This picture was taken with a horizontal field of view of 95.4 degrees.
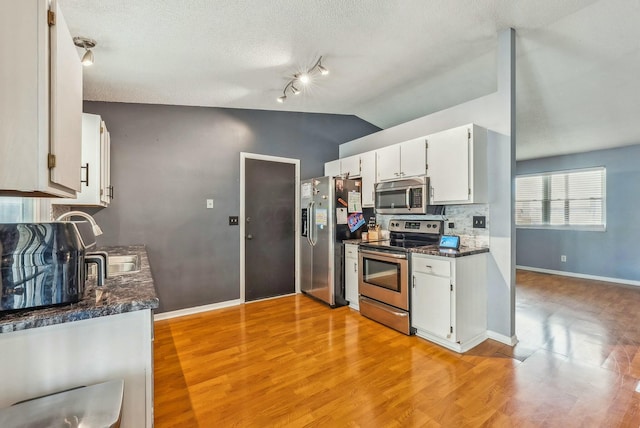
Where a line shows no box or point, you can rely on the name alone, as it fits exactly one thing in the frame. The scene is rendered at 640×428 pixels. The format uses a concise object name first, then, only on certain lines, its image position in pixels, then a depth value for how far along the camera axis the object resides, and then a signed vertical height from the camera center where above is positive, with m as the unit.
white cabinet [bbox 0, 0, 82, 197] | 0.84 +0.36
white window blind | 5.03 +0.31
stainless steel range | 2.88 -0.60
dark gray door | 3.97 -0.19
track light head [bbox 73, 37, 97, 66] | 2.09 +1.25
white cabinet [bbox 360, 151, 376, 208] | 3.76 +0.50
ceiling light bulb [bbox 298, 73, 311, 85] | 2.99 +1.43
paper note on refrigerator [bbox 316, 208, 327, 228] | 3.83 -0.02
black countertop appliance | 0.93 -0.17
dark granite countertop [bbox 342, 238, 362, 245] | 3.64 -0.33
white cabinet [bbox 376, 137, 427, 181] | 3.12 +0.64
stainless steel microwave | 3.07 +0.22
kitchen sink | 2.34 -0.40
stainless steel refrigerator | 3.76 -0.17
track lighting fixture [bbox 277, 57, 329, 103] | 2.88 +1.47
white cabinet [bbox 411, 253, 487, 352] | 2.54 -0.77
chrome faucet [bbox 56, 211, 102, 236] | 2.41 -0.12
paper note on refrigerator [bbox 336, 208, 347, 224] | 3.78 +0.00
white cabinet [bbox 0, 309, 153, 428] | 0.97 -0.52
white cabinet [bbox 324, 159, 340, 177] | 4.43 +0.74
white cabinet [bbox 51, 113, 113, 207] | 2.31 +0.43
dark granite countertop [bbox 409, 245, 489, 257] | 2.54 -0.32
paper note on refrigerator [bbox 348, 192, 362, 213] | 3.89 +0.17
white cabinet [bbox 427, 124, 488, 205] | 2.70 +0.49
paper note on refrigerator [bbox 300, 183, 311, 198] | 4.11 +0.36
